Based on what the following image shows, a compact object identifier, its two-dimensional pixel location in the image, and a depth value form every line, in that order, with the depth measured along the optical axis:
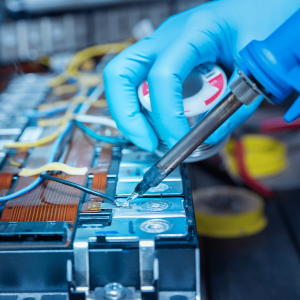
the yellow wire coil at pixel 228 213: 0.55
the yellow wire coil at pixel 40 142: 0.42
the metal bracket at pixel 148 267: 0.32
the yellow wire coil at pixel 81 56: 0.63
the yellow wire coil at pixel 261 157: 0.76
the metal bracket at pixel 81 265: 0.32
